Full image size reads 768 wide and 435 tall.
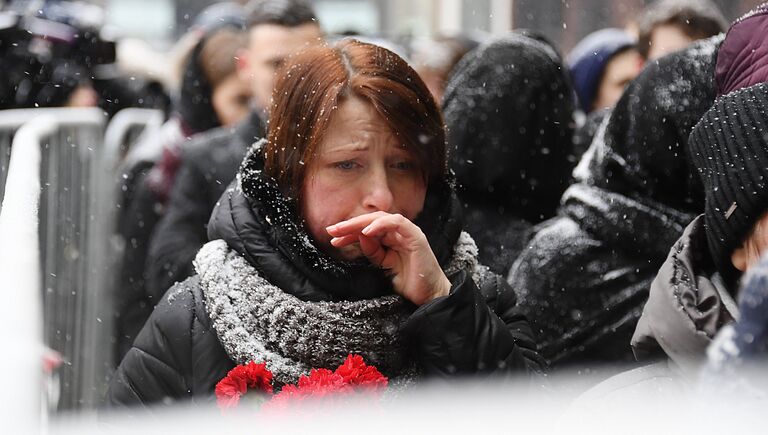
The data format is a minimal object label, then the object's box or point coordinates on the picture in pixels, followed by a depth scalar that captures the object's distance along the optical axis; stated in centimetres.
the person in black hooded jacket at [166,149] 895
